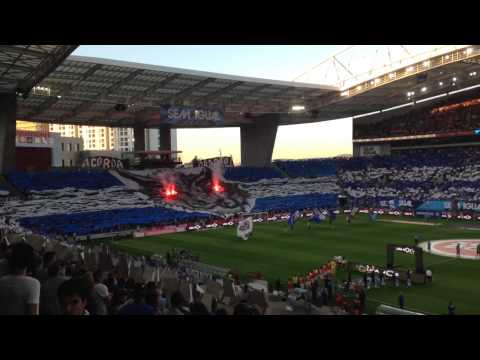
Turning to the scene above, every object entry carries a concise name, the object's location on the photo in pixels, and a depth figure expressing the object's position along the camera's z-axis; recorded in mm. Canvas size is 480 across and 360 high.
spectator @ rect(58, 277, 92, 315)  5082
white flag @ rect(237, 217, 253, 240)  39531
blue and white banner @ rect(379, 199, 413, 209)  58069
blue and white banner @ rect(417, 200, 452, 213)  54031
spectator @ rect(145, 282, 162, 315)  6591
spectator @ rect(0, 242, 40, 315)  5062
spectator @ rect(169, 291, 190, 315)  7574
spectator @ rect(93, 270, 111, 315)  6539
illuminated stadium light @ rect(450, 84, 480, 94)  73250
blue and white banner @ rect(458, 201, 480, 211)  51969
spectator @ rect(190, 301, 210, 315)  7205
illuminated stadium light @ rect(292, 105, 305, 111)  66669
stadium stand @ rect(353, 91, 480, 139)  73938
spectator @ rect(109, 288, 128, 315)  8367
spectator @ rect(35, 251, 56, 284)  8141
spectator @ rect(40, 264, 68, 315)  6297
